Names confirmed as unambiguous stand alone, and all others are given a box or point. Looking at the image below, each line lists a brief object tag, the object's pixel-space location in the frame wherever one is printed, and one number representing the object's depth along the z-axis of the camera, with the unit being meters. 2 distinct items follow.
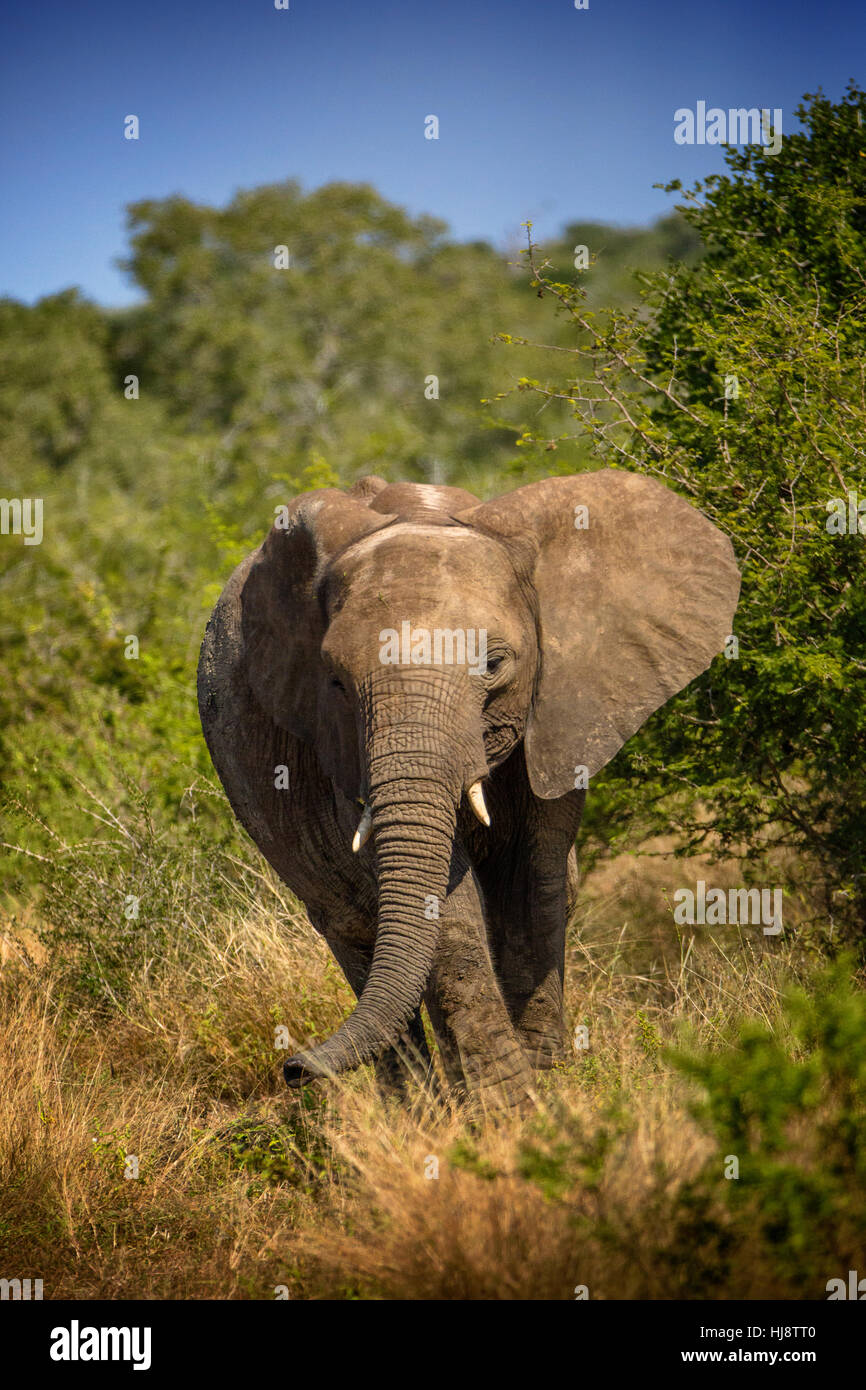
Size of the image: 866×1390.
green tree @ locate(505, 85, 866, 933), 14.59
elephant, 10.30
